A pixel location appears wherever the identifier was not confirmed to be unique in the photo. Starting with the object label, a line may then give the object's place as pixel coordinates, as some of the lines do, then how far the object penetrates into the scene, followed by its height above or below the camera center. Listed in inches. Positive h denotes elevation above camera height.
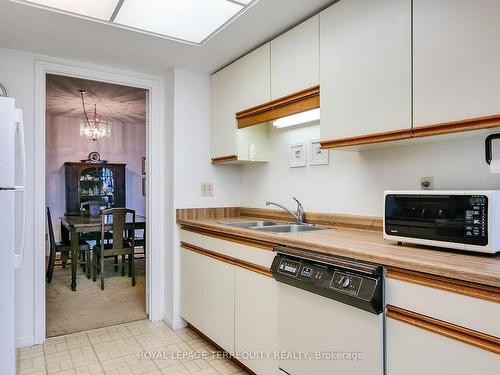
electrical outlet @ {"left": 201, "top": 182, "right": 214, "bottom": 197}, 116.0 -0.2
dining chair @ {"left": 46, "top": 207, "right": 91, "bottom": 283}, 163.2 -28.8
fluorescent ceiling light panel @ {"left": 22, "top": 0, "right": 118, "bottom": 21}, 71.2 +38.1
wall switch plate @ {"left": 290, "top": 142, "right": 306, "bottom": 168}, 97.1 +9.5
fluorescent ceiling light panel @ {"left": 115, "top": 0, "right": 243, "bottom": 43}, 72.3 +38.2
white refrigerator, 70.0 -9.6
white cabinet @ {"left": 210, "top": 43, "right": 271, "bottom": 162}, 91.7 +24.8
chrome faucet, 94.2 -6.7
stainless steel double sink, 90.8 -10.2
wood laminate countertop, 39.9 -9.4
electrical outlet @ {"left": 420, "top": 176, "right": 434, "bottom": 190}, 66.4 +0.9
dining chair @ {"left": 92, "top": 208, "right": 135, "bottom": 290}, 162.4 -24.2
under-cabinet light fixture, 88.8 +18.5
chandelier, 195.5 +33.2
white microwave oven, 45.5 -4.4
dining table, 158.6 -17.9
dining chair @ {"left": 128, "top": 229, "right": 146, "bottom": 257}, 178.2 -27.4
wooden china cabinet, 221.0 +2.4
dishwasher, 49.8 -20.4
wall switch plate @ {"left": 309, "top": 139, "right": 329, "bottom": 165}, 90.1 +8.7
